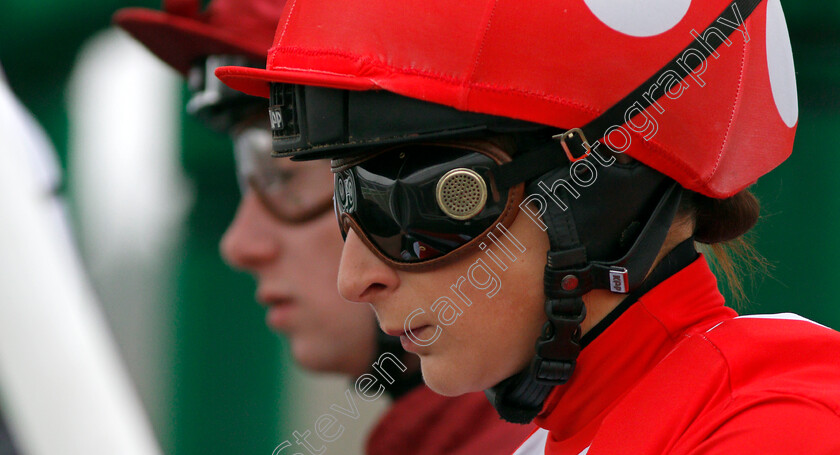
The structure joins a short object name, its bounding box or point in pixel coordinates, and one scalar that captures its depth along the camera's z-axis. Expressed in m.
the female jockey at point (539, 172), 3.47
